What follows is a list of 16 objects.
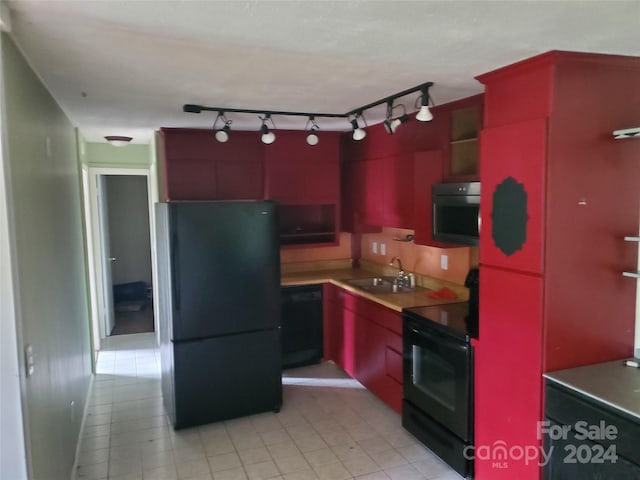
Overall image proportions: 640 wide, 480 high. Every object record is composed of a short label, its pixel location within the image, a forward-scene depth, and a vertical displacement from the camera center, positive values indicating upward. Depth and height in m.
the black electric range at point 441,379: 2.77 -1.11
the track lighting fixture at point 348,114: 2.68 +0.64
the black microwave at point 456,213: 2.93 -0.08
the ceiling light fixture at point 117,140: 4.76 +0.68
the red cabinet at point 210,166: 4.23 +0.36
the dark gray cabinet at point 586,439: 1.85 -1.00
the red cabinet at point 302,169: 4.54 +0.33
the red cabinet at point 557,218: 2.19 -0.09
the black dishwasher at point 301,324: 4.50 -1.15
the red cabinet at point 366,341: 3.56 -1.16
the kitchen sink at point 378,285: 4.18 -0.75
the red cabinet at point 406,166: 3.22 +0.28
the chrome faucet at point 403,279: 4.19 -0.68
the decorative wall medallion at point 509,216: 2.31 -0.08
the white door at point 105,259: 5.58 -0.63
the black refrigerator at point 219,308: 3.37 -0.75
